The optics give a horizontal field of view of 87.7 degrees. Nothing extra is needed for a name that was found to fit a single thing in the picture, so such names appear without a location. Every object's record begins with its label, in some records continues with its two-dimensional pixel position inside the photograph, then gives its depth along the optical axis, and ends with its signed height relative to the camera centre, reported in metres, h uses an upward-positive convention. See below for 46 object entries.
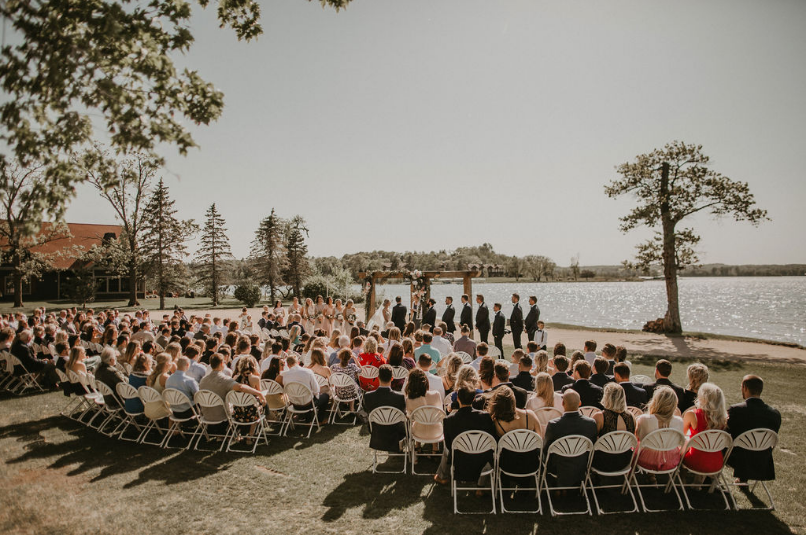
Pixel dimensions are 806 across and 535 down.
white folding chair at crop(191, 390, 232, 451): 6.33 -1.86
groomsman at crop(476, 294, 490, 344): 14.73 -1.51
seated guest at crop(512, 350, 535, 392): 6.47 -1.55
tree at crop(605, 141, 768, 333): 20.47 +3.41
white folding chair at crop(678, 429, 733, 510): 4.81 -2.01
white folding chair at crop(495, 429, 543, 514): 4.70 -1.94
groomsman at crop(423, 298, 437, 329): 14.53 -1.26
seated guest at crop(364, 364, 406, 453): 5.78 -1.76
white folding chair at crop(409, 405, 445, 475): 5.54 -1.91
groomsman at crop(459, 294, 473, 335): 15.52 -1.29
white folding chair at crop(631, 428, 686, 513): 4.75 -1.96
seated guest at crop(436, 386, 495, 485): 4.89 -1.71
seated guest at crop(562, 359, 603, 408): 5.71 -1.57
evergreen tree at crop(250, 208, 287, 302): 45.69 +3.61
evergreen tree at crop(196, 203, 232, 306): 42.53 +3.34
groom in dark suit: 15.21 -1.27
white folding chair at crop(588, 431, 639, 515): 4.74 -1.98
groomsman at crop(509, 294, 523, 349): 14.23 -1.59
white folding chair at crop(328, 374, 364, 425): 7.32 -1.99
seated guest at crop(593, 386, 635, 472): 4.88 -1.76
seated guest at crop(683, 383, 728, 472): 4.91 -1.81
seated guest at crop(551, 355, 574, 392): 6.45 -1.57
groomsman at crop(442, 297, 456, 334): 14.95 -1.32
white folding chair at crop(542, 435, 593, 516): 4.67 -1.95
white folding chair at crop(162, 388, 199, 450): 6.46 -1.85
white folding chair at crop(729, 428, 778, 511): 4.82 -2.02
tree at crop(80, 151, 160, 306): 33.22 +4.59
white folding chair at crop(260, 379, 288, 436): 6.97 -1.86
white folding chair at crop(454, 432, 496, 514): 4.77 -1.91
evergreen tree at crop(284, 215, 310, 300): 49.19 +2.87
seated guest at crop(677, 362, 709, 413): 5.76 -1.57
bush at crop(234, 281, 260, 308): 36.00 -0.67
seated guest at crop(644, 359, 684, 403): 6.00 -1.53
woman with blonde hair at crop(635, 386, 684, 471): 4.88 -1.80
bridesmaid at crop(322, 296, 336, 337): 14.87 -1.19
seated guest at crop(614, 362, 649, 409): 6.05 -1.77
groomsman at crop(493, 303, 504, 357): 14.05 -1.72
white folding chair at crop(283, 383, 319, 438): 6.97 -1.99
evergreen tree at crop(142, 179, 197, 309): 37.16 +4.57
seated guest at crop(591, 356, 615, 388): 6.45 -1.57
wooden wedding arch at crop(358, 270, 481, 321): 17.22 +0.12
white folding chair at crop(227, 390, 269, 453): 6.35 -2.05
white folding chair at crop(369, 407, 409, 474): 5.66 -1.84
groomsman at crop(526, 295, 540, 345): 13.80 -1.46
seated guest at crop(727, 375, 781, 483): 4.88 -1.87
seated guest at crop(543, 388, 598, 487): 4.75 -1.80
